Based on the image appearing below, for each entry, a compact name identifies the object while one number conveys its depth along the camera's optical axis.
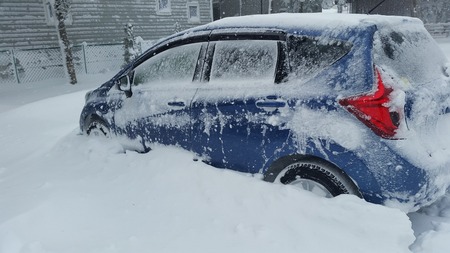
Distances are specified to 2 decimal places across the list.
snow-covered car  2.80
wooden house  14.48
